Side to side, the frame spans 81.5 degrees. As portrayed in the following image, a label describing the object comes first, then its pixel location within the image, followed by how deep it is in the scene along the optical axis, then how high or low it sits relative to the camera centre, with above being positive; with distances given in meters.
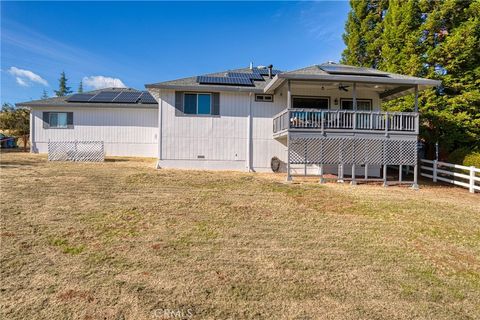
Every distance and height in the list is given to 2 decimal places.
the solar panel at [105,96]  18.05 +3.78
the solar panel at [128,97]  18.22 +3.79
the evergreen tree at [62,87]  59.94 +14.24
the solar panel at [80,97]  18.08 +3.66
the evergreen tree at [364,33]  21.00 +9.68
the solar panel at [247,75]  14.52 +4.19
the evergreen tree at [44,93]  57.47 +11.98
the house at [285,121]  11.05 +1.45
